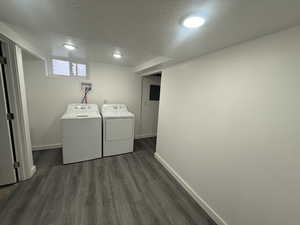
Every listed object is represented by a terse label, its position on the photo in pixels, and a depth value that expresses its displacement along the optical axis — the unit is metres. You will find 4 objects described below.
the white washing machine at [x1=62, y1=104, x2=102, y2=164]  2.46
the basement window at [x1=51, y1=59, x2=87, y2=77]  2.95
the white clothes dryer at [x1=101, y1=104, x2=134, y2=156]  2.82
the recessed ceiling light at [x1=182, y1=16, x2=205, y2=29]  0.98
